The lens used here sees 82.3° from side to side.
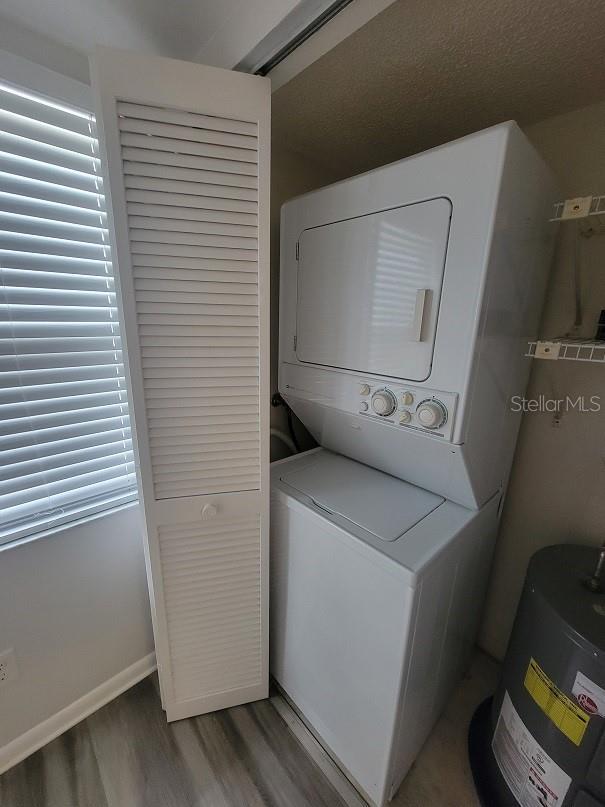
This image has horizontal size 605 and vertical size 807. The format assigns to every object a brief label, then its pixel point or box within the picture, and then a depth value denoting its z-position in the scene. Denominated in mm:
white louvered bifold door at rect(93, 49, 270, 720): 1046
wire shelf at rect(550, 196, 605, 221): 1084
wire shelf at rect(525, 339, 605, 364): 1122
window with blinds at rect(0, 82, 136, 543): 1188
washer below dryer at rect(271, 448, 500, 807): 1156
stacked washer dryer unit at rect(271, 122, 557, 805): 1053
